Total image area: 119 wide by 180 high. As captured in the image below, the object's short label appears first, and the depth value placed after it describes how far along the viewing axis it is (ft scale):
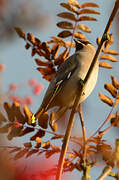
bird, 25.25
